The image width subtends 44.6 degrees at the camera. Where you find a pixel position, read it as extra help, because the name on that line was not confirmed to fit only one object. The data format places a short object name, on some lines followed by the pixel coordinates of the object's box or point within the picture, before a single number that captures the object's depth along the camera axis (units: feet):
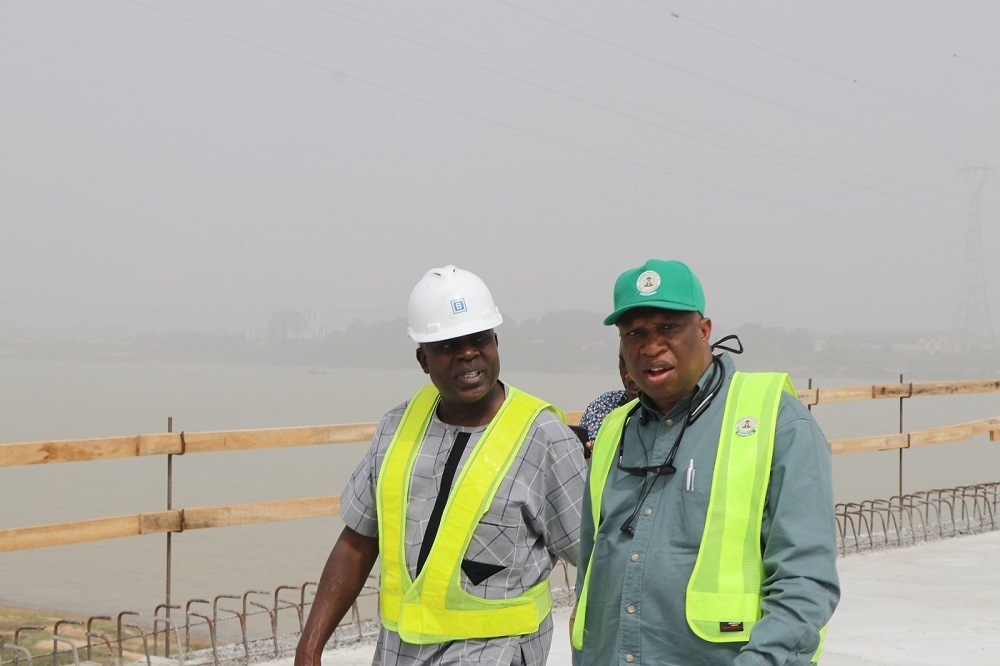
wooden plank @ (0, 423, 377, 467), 19.26
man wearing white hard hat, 10.69
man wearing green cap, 7.38
